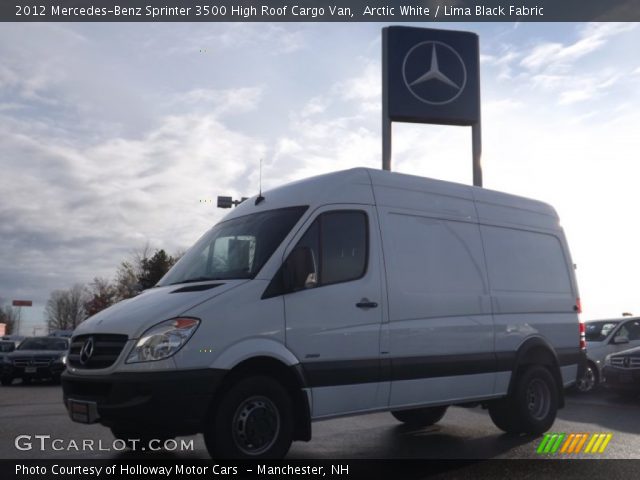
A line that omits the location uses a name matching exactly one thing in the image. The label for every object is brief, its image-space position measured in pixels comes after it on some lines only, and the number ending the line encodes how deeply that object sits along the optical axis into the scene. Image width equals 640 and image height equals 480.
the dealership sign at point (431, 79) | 17.05
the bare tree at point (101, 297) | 74.12
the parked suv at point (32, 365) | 19.31
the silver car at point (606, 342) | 14.50
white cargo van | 5.37
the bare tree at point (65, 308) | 113.44
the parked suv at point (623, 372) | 12.35
